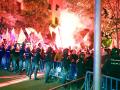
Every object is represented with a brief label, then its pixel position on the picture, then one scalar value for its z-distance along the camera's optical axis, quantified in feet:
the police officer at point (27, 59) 40.80
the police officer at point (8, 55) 40.98
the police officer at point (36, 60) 41.01
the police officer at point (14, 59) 41.52
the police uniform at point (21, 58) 41.51
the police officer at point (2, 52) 39.44
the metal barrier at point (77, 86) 31.17
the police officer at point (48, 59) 41.00
